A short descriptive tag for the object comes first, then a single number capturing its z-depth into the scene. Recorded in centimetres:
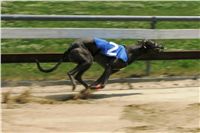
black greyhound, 1223
